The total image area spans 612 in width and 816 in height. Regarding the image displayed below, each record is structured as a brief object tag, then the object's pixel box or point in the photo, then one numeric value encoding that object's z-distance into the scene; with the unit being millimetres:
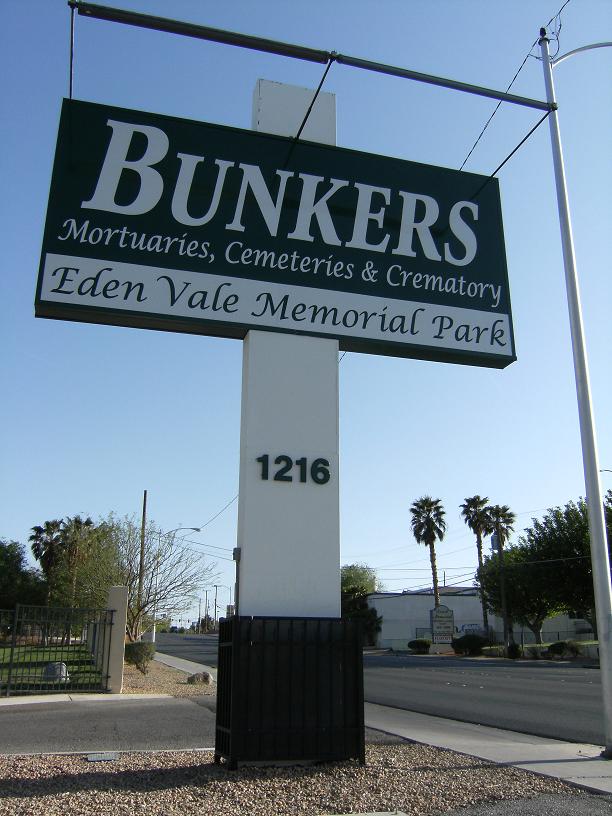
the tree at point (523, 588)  52562
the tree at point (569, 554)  50344
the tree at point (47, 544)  63438
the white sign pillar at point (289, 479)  8219
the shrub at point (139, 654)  25016
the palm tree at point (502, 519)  65562
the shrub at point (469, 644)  53650
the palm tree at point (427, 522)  63375
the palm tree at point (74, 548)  35244
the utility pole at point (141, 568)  28050
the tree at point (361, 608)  71562
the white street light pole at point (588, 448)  8922
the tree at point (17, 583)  65625
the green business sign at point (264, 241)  8930
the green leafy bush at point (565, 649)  46562
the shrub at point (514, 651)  47200
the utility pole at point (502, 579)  48675
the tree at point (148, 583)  28859
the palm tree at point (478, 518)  66062
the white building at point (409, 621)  70769
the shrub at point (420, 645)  59688
